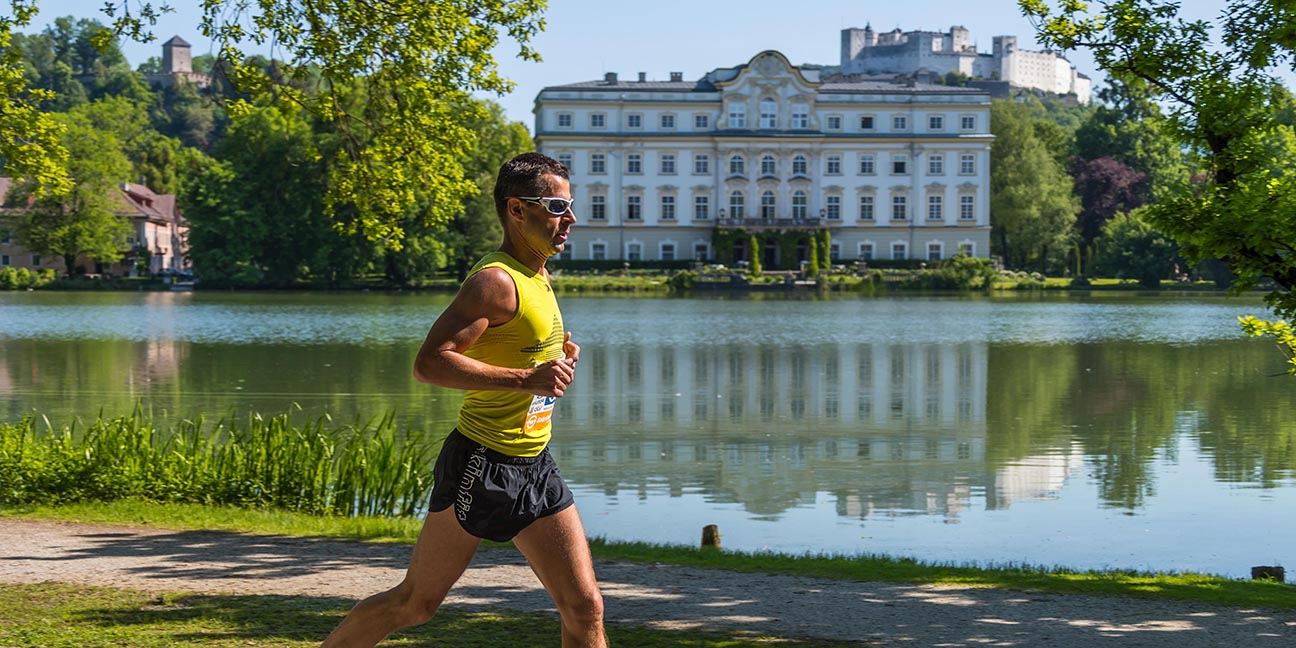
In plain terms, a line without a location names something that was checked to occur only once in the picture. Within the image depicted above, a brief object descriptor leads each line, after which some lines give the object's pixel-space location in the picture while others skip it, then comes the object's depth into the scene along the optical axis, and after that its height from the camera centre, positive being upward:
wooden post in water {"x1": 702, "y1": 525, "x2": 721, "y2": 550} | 9.18 -1.76
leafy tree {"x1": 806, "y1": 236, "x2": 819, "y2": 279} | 76.25 -1.51
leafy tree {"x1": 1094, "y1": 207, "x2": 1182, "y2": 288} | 74.12 -1.21
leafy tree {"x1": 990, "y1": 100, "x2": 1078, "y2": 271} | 80.75 +1.72
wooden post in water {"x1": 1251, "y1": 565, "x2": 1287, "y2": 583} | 8.40 -1.86
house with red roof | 84.00 +0.23
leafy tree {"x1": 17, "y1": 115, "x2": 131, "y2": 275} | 72.19 +1.46
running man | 4.50 -0.59
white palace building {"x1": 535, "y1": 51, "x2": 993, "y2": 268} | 85.44 +3.79
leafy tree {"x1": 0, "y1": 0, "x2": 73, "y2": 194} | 12.62 +0.94
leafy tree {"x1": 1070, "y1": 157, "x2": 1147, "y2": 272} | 86.19 +2.03
